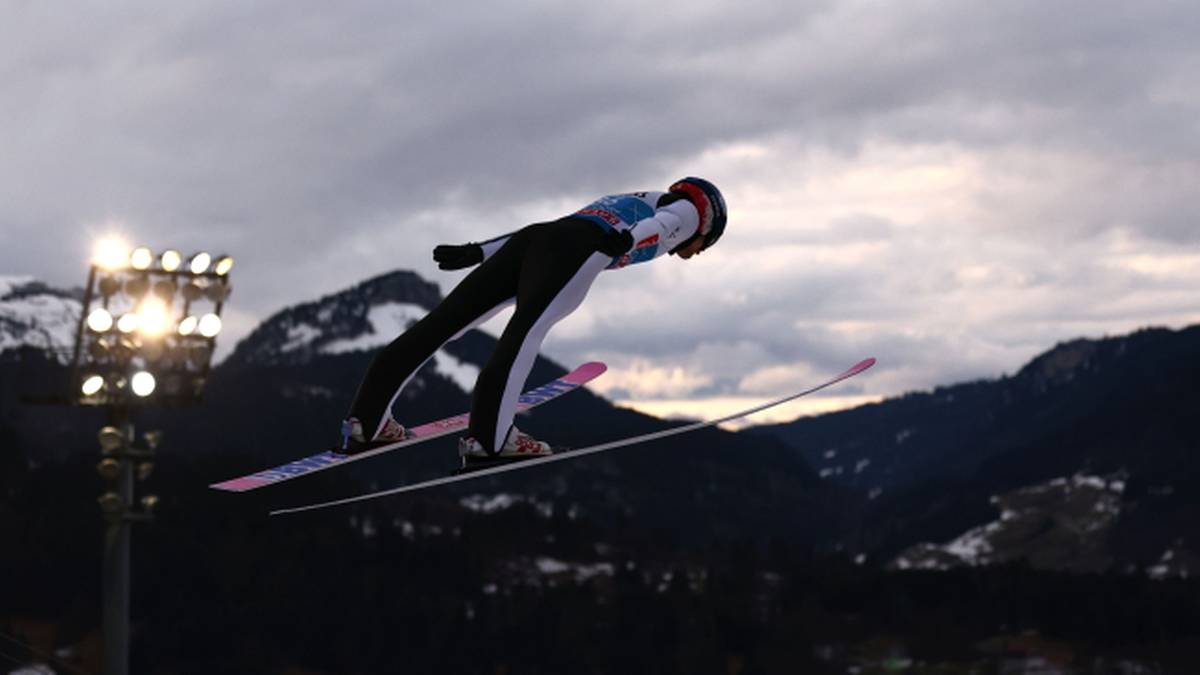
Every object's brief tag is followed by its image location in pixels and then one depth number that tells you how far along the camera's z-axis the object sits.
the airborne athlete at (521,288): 8.32
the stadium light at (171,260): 28.84
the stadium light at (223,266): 28.61
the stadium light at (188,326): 29.00
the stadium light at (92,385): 27.56
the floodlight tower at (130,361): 27.31
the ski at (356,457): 9.34
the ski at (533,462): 8.21
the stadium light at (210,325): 28.89
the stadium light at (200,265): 28.70
